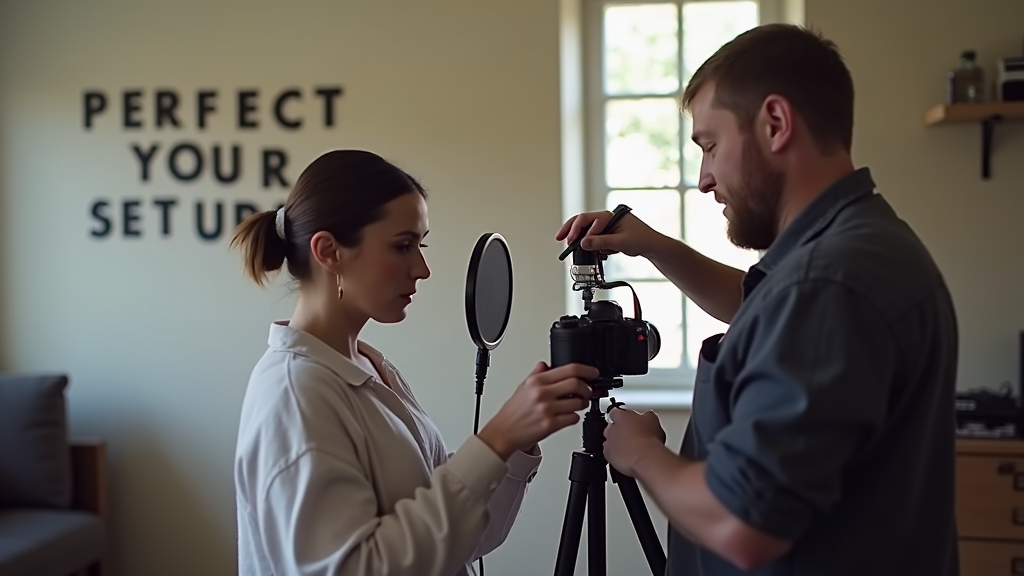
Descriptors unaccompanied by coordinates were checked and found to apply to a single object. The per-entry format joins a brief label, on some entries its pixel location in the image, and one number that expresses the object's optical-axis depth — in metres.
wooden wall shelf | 2.40
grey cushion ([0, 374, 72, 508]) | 2.63
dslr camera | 1.11
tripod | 1.21
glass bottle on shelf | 2.45
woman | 0.98
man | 0.79
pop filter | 1.19
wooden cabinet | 2.26
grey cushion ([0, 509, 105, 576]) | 2.32
